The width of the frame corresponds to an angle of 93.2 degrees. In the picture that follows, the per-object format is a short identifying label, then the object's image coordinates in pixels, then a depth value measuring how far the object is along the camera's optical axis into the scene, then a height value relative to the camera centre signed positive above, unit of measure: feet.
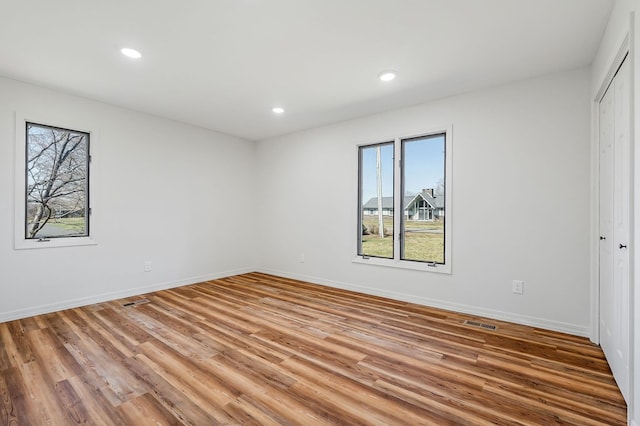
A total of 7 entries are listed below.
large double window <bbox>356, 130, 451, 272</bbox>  12.30 +0.55
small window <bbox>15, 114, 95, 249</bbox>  10.85 +1.01
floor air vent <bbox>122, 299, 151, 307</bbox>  12.30 -3.74
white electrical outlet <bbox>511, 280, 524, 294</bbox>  10.25 -2.42
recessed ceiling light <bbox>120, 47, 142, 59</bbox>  8.62 +4.61
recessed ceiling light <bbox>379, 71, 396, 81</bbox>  9.93 +4.63
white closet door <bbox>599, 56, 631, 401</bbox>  6.07 -0.19
